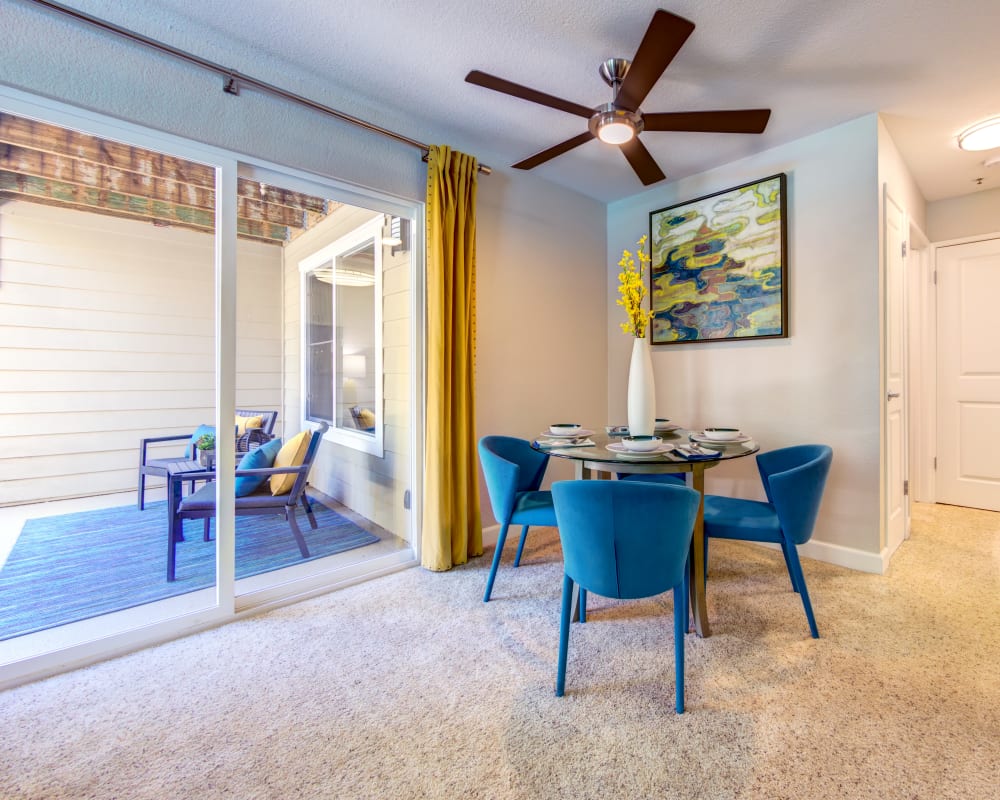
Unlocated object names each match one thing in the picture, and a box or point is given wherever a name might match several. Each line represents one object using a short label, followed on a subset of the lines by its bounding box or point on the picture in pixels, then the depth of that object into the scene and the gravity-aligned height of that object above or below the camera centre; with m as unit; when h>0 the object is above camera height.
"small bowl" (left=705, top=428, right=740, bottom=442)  2.20 -0.17
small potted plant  2.66 -0.28
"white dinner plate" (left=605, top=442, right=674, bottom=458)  1.89 -0.22
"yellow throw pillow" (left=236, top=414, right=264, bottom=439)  2.70 -0.13
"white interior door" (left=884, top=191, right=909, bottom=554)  2.66 +0.13
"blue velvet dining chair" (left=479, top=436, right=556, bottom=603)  2.18 -0.52
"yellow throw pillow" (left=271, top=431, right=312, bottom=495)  2.73 -0.34
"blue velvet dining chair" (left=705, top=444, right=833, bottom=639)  1.87 -0.52
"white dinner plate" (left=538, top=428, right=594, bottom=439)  2.38 -0.18
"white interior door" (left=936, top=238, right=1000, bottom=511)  3.51 +0.17
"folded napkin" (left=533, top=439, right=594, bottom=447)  2.19 -0.21
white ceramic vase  2.29 +0.04
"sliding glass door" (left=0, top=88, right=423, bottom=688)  2.09 +0.13
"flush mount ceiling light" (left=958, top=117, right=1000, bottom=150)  2.54 +1.49
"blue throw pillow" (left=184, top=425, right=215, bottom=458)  2.82 -0.21
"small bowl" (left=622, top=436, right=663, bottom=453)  1.91 -0.19
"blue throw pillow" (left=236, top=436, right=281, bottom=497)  2.54 -0.37
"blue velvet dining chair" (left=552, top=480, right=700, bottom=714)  1.45 -0.44
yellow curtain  2.57 +0.26
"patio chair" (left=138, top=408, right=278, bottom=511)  3.02 -0.34
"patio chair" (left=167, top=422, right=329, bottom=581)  2.48 -0.54
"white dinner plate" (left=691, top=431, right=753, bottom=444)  2.18 -0.20
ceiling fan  1.51 +1.20
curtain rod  1.62 +1.38
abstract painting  2.89 +0.91
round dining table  1.80 -0.24
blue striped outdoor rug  2.14 -0.89
